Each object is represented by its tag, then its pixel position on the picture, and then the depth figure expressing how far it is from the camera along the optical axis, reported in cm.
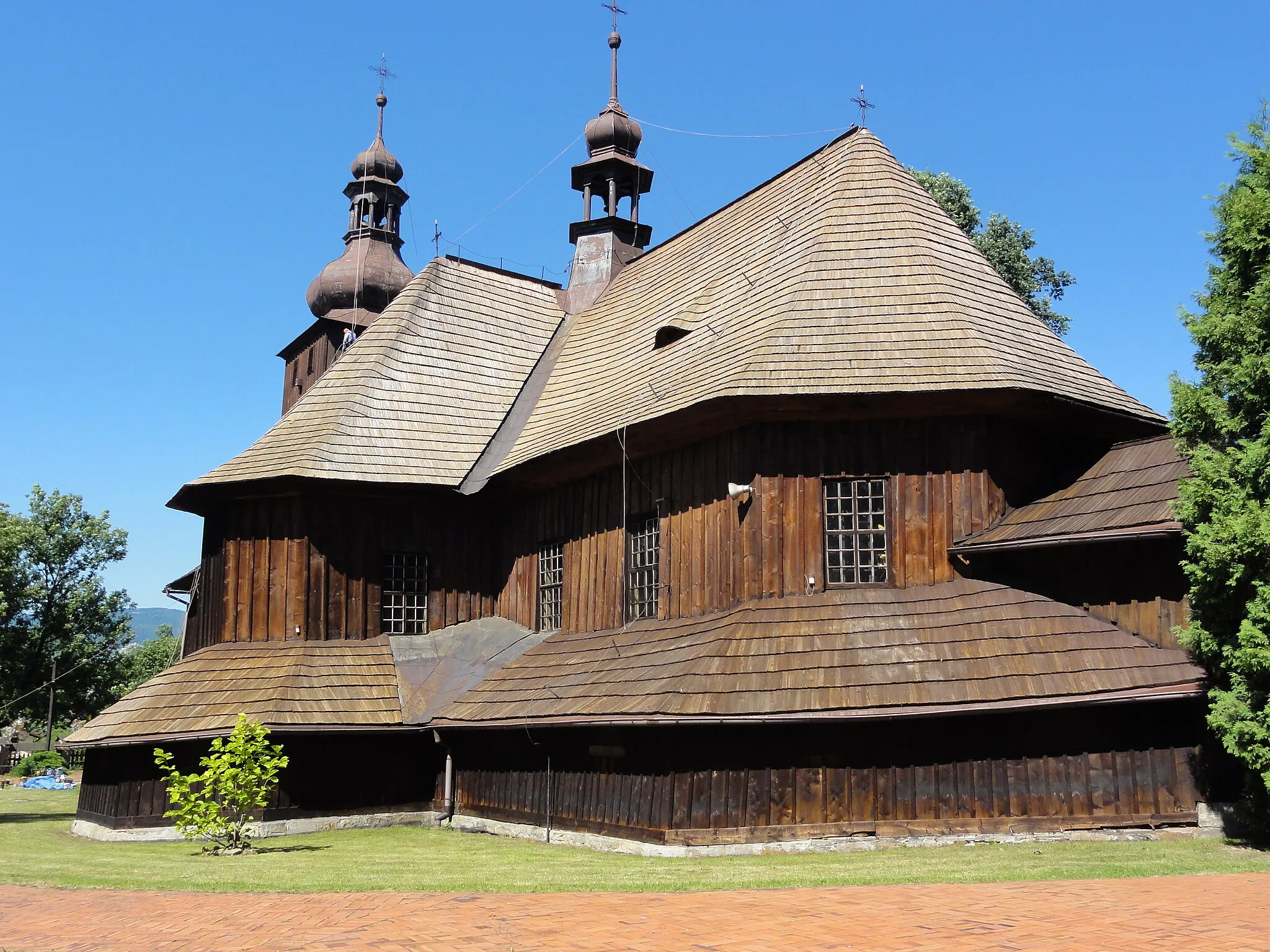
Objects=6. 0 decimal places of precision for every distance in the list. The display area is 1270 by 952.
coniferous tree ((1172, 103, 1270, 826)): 1264
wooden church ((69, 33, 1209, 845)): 1472
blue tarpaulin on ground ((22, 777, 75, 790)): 3628
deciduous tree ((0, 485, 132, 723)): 3134
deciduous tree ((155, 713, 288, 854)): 1631
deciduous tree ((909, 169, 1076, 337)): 3638
